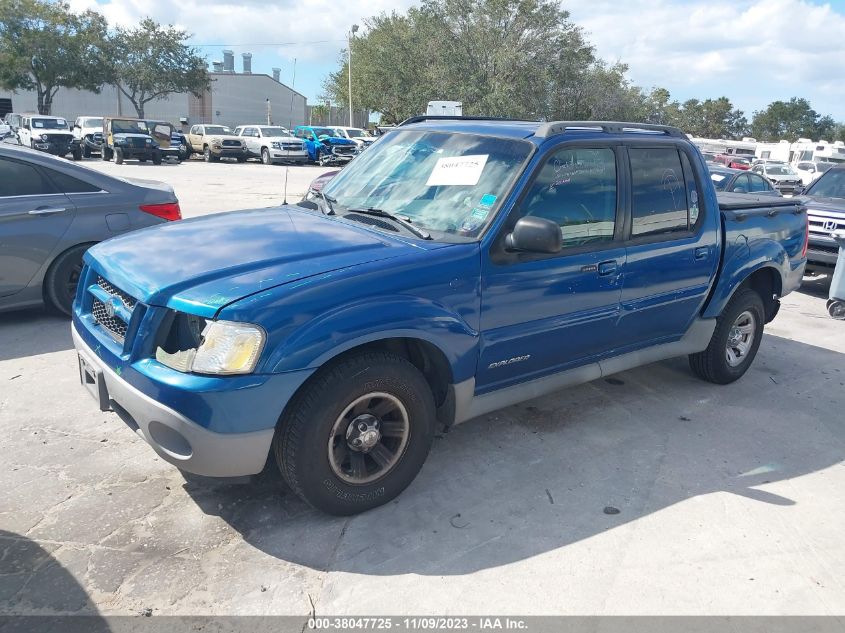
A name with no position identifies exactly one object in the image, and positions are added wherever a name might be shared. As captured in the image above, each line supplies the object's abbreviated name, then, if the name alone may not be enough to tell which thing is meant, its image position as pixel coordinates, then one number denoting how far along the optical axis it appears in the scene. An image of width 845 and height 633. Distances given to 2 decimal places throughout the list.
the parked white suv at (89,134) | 29.89
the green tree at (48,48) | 41.91
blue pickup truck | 2.89
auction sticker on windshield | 3.82
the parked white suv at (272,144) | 32.97
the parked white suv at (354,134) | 36.51
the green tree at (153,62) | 45.94
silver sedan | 5.78
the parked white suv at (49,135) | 28.06
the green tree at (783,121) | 88.79
